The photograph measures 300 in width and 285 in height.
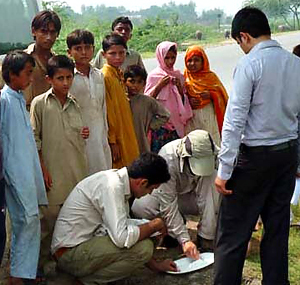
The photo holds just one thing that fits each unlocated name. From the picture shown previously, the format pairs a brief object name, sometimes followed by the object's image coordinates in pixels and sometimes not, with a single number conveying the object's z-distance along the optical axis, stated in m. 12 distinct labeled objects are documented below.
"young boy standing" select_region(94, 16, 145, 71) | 4.88
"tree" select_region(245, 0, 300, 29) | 43.94
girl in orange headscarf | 4.83
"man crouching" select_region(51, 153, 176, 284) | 3.20
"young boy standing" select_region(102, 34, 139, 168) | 4.07
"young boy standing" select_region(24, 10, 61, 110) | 3.89
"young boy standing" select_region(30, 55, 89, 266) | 3.48
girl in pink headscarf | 4.77
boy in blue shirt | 3.07
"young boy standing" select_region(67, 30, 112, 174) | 3.87
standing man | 2.86
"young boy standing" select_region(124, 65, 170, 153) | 4.27
